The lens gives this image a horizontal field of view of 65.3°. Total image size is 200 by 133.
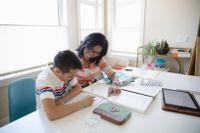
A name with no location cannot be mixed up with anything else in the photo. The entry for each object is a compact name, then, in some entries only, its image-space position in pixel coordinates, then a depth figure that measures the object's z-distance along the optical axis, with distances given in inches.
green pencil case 35.0
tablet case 38.6
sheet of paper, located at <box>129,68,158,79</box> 68.5
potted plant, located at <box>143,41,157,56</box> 111.0
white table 32.7
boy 36.6
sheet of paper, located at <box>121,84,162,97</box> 50.3
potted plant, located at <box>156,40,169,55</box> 107.3
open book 41.7
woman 59.9
